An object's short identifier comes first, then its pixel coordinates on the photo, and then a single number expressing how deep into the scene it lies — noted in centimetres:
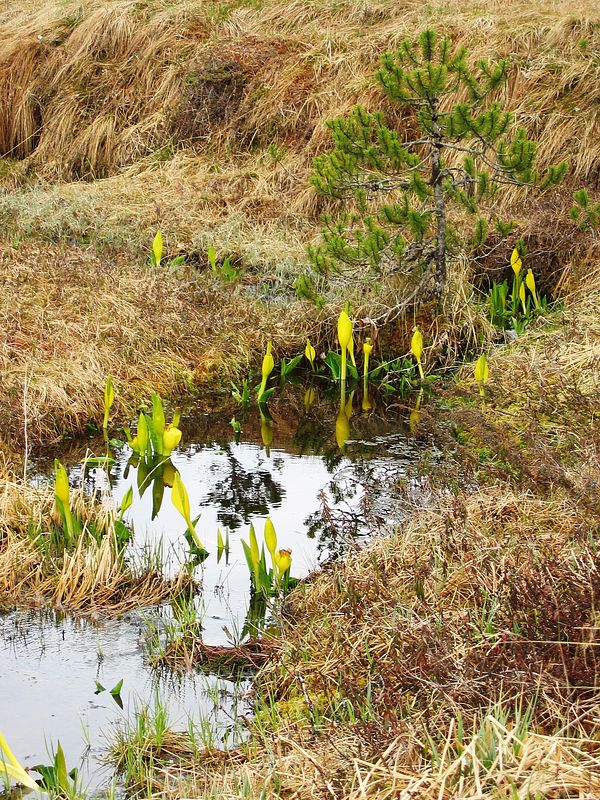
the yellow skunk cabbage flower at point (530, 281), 1475
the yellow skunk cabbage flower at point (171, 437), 951
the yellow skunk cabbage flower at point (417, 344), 1309
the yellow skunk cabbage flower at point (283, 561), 810
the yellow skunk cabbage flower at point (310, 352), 1393
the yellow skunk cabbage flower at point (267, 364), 1305
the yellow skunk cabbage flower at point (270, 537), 801
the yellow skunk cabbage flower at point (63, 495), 854
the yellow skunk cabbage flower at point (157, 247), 1631
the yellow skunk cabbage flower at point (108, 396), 1138
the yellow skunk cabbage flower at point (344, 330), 1265
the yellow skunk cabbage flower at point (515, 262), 1472
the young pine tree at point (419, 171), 1287
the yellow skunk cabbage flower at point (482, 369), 1208
